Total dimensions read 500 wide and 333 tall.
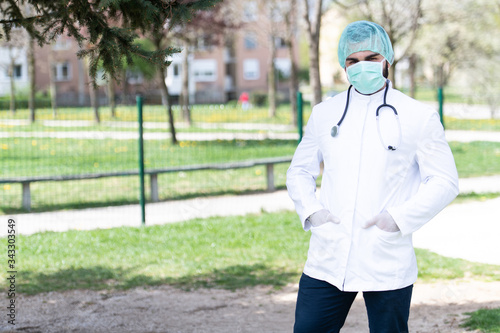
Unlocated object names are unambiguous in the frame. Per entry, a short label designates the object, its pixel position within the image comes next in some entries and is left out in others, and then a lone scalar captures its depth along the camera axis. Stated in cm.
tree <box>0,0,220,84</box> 442
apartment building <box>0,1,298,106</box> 5575
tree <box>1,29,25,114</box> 2714
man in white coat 271
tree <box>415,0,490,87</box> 3263
